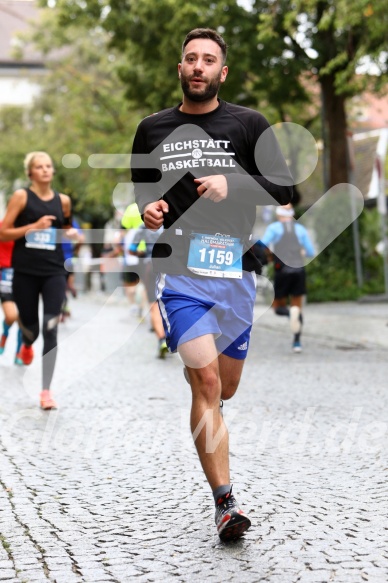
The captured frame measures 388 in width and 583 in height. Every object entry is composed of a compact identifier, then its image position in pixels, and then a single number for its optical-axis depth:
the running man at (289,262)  12.62
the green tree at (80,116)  35.50
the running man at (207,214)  4.54
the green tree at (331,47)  17.59
